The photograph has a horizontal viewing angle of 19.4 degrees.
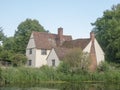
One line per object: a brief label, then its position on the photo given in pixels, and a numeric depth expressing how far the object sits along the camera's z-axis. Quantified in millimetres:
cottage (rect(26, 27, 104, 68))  69250
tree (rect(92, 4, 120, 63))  73425
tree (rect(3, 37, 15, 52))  88238
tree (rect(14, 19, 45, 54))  85300
